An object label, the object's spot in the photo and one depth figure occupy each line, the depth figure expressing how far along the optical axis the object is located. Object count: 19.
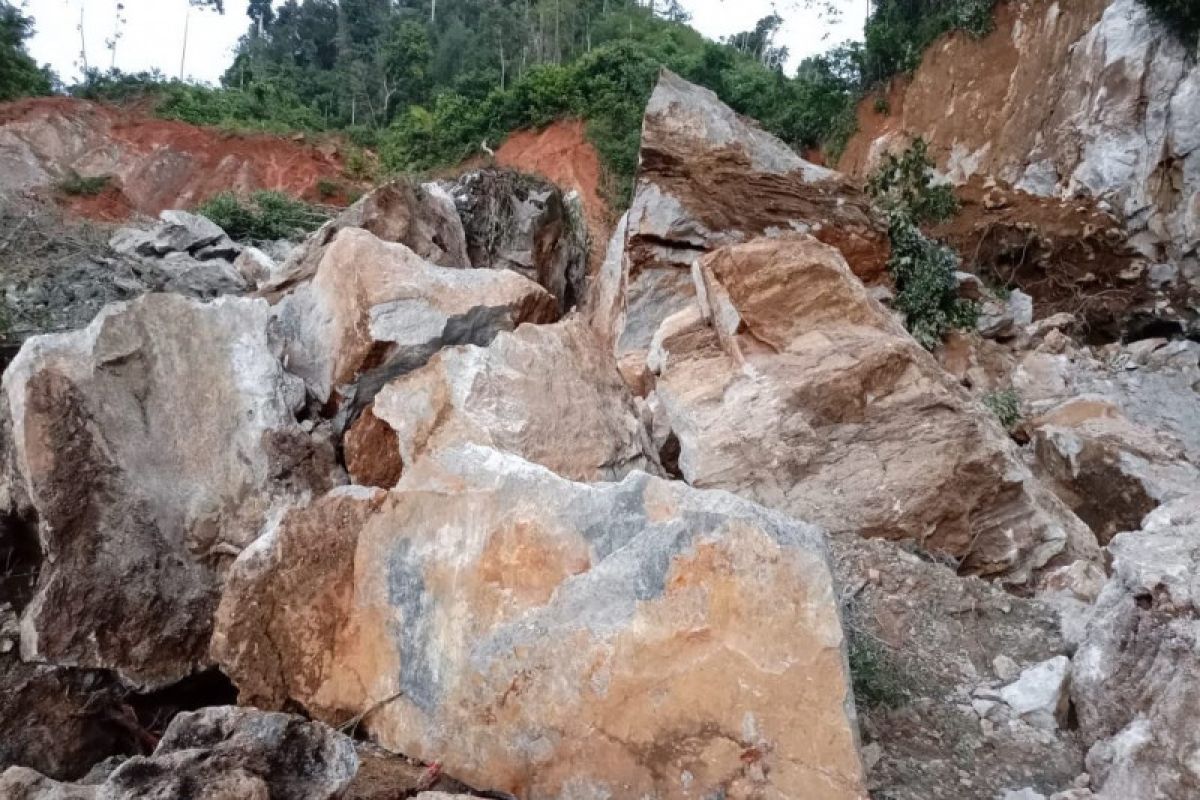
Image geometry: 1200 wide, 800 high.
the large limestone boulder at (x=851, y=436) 5.11
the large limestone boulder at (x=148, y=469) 3.76
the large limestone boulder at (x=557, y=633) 2.58
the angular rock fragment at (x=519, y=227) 10.17
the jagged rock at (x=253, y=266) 9.67
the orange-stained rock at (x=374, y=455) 4.74
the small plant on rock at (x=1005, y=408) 8.56
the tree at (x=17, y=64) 21.78
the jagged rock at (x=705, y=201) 8.18
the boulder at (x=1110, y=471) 6.59
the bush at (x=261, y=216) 13.29
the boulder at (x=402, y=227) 6.87
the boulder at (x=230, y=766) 2.24
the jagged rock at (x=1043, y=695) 3.28
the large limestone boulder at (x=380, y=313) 5.22
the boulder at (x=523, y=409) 4.54
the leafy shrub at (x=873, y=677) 3.38
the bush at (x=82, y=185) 18.62
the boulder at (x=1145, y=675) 2.65
